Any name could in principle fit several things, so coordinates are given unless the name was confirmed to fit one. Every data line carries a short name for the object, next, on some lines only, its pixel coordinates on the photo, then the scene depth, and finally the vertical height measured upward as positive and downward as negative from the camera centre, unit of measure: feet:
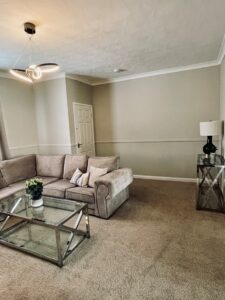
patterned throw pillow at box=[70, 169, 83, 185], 11.41 -2.82
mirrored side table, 10.33 -4.47
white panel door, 15.96 -0.03
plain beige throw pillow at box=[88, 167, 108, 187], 10.80 -2.61
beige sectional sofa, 9.78 -2.97
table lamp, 10.74 -0.37
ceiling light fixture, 7.45 +2.68
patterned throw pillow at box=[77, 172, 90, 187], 10.96 -2.95
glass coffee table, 7.14 -4.47
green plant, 8.32 -2.49
